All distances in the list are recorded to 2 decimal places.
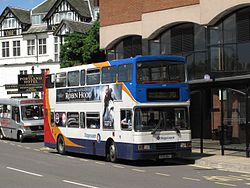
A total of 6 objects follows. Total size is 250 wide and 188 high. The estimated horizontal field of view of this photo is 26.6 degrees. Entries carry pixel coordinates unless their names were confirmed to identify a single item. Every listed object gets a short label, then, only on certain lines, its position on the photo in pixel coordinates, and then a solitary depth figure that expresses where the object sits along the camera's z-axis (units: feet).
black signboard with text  167.73
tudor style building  231.91
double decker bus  61.41
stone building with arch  69.92
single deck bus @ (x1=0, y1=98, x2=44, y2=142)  110.93
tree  163.43
